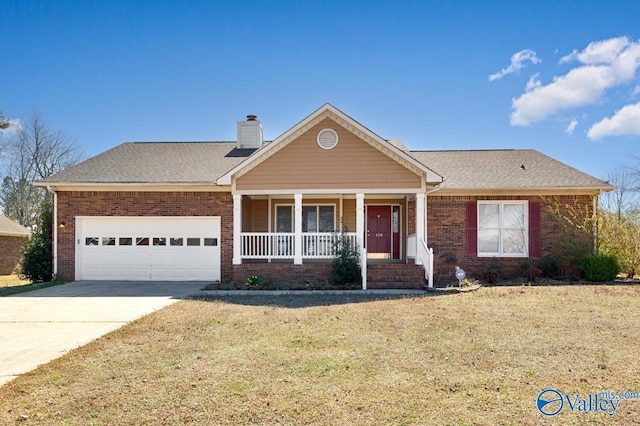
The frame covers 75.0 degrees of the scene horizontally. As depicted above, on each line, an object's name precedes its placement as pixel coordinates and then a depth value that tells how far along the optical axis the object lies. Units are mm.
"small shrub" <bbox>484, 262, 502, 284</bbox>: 13375
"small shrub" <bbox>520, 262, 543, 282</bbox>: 13906
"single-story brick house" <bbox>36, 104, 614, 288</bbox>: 12938
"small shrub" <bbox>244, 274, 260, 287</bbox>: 12523
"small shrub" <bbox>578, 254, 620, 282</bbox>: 13148
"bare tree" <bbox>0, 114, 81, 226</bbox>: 32156
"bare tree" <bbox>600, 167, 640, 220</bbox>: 16069
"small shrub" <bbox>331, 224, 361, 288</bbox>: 12305
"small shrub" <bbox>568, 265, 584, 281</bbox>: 13420
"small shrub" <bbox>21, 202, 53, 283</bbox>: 14492
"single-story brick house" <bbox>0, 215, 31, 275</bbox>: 22438
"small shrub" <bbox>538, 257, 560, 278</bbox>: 13776
